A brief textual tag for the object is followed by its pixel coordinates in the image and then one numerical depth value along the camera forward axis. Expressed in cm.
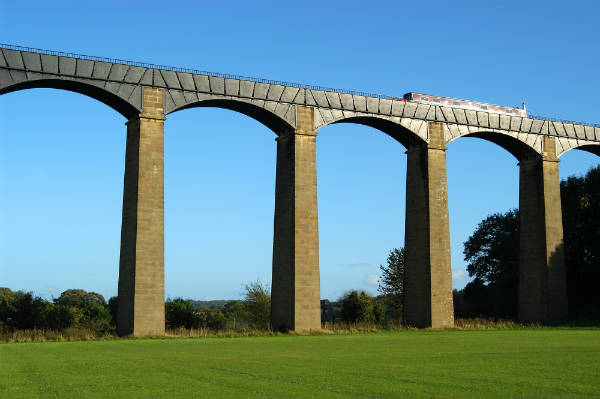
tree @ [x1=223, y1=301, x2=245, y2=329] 5841
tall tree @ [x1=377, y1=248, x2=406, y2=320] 7669
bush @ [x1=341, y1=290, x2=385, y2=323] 7936
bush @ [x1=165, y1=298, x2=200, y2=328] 5953
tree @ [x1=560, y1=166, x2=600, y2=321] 5959
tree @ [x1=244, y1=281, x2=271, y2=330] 5522
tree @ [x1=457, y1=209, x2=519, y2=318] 6550
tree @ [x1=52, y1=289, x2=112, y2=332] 5191
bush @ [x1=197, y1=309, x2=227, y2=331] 9483
